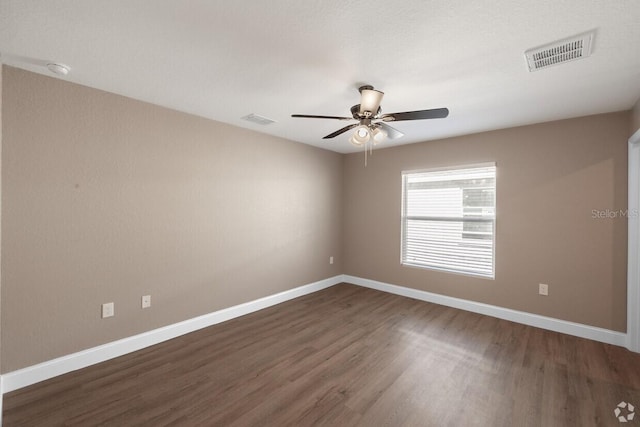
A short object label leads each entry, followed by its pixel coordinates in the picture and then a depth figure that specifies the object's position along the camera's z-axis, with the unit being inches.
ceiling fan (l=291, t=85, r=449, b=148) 84.3
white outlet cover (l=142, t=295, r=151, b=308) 110.2
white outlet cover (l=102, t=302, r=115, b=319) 100.1
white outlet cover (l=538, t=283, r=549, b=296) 129.6
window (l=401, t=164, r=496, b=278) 149.0
